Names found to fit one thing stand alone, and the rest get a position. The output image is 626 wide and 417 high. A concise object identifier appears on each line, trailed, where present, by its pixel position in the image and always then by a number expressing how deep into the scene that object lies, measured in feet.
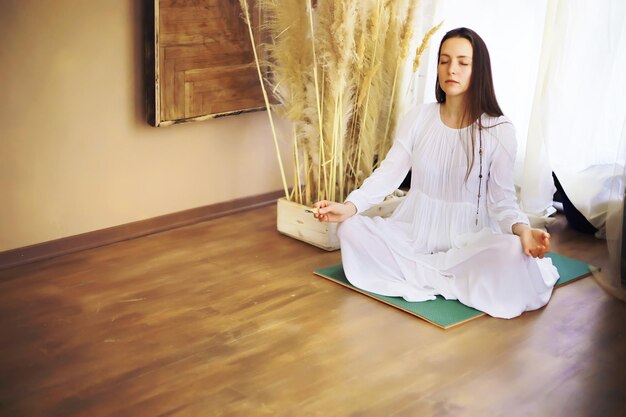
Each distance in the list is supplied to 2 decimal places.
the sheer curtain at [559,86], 12.10
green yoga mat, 9.36
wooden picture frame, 11.30
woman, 9.65
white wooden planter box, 11.60
